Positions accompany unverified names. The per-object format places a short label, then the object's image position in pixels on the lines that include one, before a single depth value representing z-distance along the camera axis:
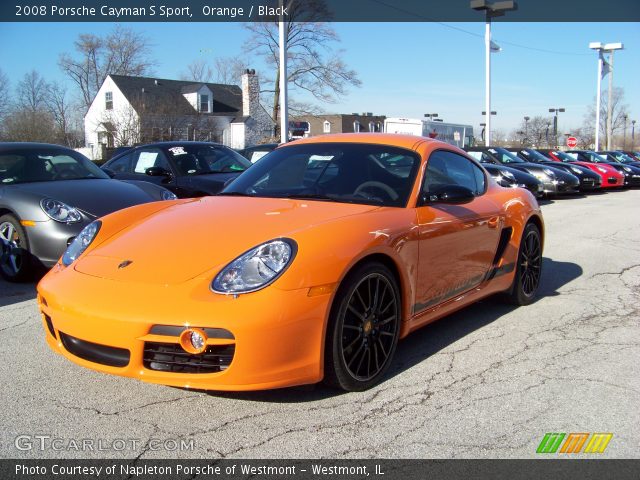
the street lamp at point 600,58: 38.31
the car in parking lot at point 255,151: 13.46
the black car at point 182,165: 8.38
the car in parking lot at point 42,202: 5.80
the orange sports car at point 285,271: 2.87
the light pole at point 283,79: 16.17
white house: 35.38
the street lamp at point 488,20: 23.30
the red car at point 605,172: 20.97
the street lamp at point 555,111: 53.04
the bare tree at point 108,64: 53.72
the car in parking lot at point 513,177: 14.27
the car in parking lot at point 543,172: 16.33
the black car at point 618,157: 26.02
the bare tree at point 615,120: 64.38
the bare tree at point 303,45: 32.59
